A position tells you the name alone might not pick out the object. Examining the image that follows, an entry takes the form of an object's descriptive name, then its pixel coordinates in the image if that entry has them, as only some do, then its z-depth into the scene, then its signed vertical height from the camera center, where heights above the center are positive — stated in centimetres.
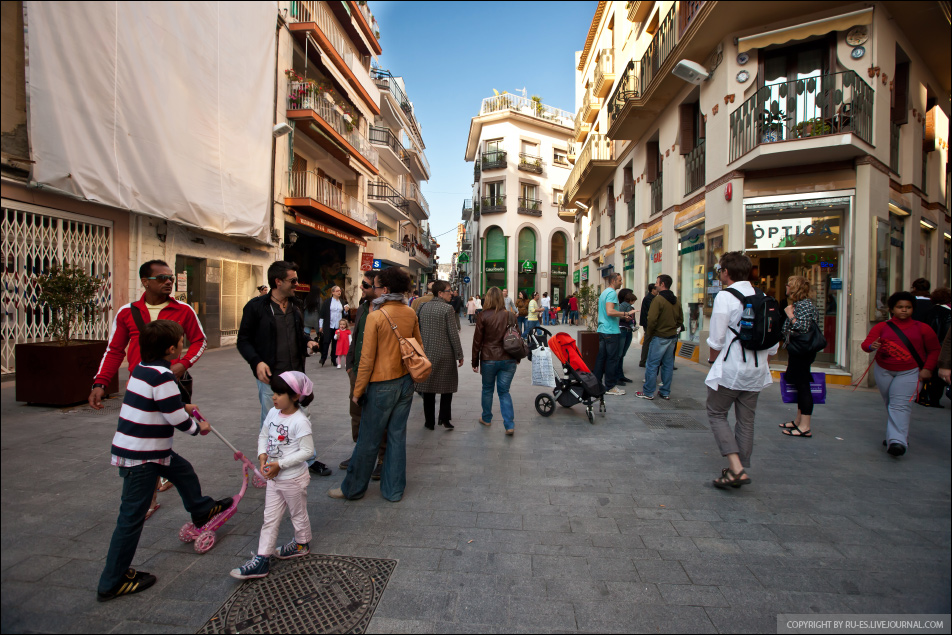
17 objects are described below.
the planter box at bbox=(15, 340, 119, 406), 556 -78
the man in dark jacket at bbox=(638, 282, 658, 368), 853 -8
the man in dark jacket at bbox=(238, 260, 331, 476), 378 -19
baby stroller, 614 -99
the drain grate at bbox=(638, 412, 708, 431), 586 -143
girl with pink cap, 263 -88
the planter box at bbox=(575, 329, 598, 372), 859 -65
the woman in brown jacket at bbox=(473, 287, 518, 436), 555 -49
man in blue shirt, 750 -38
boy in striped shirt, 238 -71
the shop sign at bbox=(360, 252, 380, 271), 2028 +216
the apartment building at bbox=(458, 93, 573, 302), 3769 +944
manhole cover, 225 -152
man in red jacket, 329 -9
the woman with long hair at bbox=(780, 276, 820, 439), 527 -49
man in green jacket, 730 -39
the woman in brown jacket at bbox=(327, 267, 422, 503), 357 -72
